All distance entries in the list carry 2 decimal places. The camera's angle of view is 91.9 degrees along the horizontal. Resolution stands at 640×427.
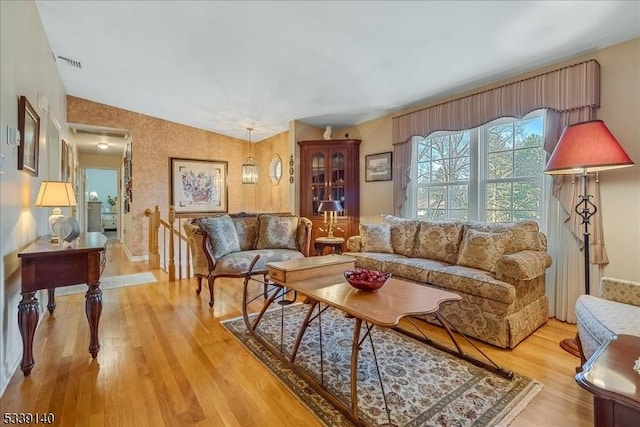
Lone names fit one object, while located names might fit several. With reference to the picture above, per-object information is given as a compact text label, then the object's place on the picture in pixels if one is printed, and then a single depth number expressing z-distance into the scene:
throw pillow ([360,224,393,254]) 3.60
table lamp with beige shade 2.39
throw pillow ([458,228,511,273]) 2.70
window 3.12
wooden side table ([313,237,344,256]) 4.12
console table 1.91
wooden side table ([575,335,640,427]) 0.89
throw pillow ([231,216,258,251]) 3.93
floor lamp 2.16
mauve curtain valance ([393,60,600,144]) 2.58
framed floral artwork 6.03
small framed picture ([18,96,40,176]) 2.21
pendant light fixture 5.82
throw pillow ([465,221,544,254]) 2.75
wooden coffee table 1.56
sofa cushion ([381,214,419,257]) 3.49
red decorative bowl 1.91
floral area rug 1.58
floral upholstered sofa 2.34
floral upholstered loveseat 3.32
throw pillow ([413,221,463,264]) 3.13
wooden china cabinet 4.83
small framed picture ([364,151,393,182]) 4.44
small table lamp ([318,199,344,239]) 4.22
